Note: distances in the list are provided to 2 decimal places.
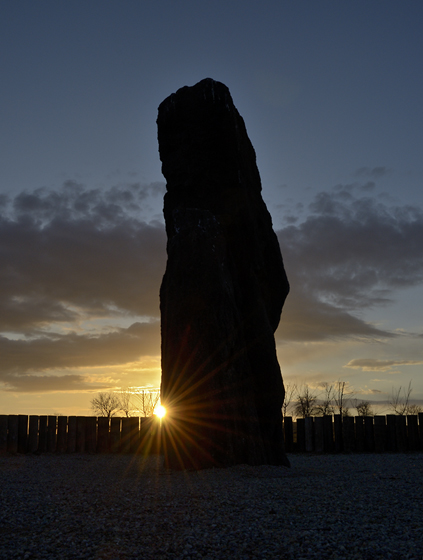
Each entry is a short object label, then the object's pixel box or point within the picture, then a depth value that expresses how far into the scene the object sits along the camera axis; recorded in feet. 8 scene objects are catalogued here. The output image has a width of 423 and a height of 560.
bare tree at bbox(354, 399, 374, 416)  113.47
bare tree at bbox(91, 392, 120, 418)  98.50
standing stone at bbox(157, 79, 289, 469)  32.30
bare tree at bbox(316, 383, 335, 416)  77.84
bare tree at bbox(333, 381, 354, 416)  74.90
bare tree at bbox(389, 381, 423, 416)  75.87
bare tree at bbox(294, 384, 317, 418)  83.37
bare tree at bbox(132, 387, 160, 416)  83.90
